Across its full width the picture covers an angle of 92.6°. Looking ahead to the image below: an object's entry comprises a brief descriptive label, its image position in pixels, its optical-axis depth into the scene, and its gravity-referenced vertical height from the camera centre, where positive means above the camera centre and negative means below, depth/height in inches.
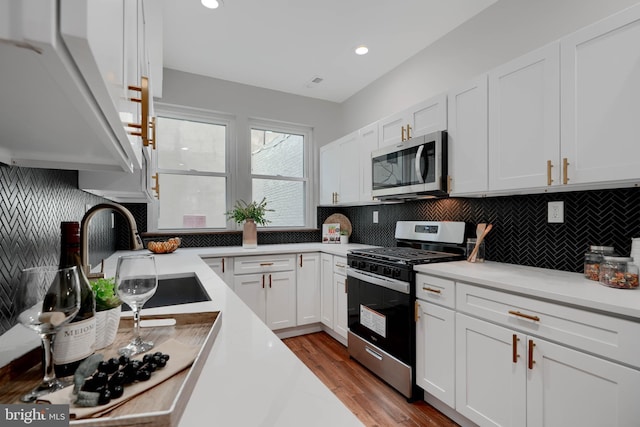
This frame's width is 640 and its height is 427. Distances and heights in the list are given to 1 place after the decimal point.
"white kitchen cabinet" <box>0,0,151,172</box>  11.1 +6.7
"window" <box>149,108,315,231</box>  130.0 +19.9
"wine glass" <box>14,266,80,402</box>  21.5 -6.7
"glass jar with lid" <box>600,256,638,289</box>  53.0 -10.6
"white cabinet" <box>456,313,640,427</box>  45.5 -29.4
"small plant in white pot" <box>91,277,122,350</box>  27.7 -9.3
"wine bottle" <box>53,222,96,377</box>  23.1 -9.1
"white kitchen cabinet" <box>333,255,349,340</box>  110.8 -31.6
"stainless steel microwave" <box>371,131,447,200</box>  85.4 +13.8
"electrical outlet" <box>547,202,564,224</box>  72.1 +0.0
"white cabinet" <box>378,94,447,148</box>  87.8 +28.9
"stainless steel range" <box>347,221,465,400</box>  79.6 -24.3
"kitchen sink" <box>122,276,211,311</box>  69.9 -18.7
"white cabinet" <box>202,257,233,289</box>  111.1 -19.6
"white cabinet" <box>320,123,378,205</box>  117.8 +19.2
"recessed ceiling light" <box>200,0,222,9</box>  86.1 +59.7
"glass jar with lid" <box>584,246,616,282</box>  60.7 -9.4
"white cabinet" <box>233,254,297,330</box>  115.3 -28.4
